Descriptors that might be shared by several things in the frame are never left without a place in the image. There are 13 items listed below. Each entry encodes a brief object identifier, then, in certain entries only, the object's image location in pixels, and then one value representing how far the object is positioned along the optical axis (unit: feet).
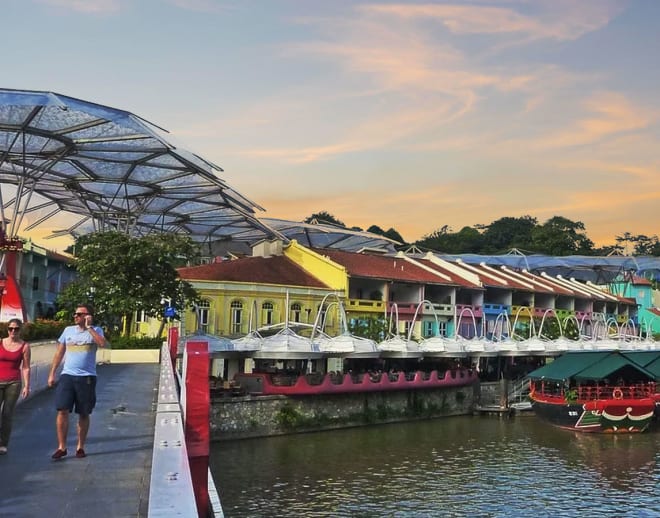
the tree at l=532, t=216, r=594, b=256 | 343.87
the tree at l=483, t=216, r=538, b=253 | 387.75
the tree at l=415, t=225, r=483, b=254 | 390.83
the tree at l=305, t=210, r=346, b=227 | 376.48
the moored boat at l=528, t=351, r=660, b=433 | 123.13
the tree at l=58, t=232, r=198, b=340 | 118.32
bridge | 18.26
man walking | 30.25
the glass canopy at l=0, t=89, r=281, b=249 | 101.50
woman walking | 31.68
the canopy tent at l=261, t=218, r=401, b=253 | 217.97
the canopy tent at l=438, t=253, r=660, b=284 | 274.77
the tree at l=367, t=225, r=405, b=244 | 379.55
